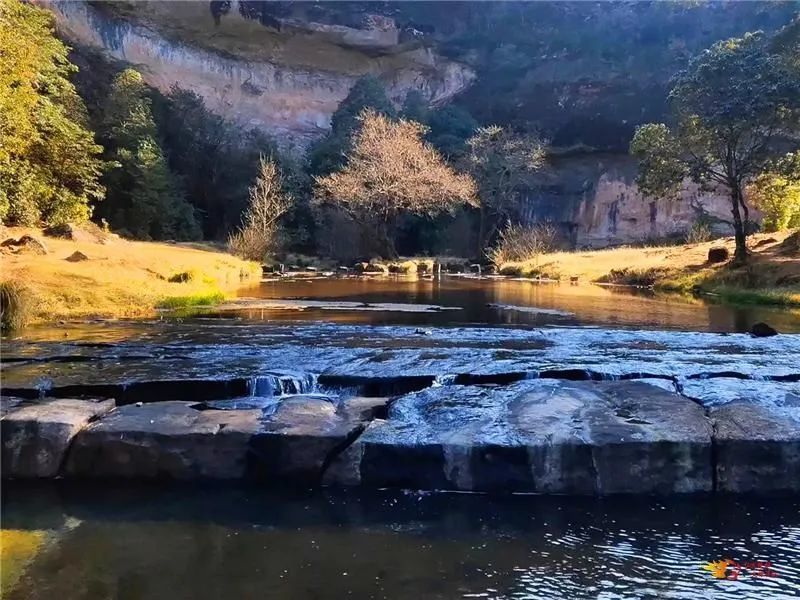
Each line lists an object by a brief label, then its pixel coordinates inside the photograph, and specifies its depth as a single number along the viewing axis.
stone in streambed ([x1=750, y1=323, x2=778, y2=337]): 12.35
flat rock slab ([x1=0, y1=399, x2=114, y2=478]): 6.23
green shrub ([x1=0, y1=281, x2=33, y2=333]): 11.87
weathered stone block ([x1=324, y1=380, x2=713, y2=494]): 5.88
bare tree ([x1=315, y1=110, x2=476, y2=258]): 36.06
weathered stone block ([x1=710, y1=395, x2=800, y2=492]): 5.92
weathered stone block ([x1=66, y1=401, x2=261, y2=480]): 6.14
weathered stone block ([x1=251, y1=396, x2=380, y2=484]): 6.11
